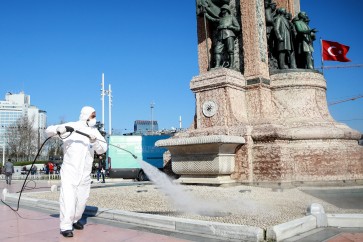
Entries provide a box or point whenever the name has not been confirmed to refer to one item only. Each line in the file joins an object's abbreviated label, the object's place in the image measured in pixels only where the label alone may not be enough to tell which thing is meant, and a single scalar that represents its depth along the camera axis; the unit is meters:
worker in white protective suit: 5.06
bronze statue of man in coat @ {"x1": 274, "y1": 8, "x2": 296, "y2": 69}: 11.49
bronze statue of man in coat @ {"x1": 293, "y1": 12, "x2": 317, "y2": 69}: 11.70
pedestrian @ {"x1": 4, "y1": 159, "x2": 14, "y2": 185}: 22.55
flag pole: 24.09
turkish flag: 23.42
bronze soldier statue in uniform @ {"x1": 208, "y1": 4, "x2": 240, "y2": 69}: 11.08
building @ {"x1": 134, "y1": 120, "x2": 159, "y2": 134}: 180.55
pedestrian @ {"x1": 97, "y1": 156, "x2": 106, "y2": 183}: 21.38
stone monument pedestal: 8.99
